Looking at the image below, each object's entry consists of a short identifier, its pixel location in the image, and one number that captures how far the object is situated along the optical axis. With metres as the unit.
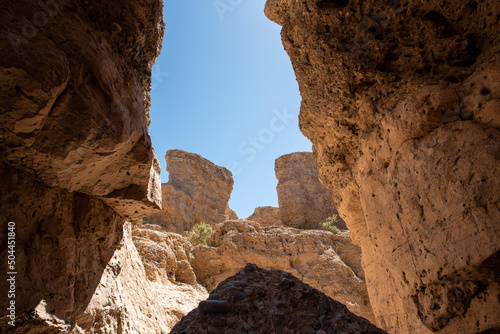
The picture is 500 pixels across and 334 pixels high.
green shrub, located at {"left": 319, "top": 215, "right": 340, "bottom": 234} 16.81
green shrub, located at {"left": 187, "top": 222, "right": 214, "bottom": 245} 14.37
